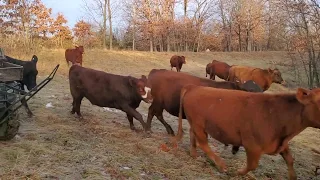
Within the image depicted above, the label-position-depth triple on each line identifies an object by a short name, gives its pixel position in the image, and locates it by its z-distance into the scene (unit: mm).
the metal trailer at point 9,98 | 5111
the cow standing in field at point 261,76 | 14836
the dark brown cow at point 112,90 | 7223
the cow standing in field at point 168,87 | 6770
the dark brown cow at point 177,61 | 24344
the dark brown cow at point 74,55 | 20975
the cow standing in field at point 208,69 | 20406
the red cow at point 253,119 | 4504
